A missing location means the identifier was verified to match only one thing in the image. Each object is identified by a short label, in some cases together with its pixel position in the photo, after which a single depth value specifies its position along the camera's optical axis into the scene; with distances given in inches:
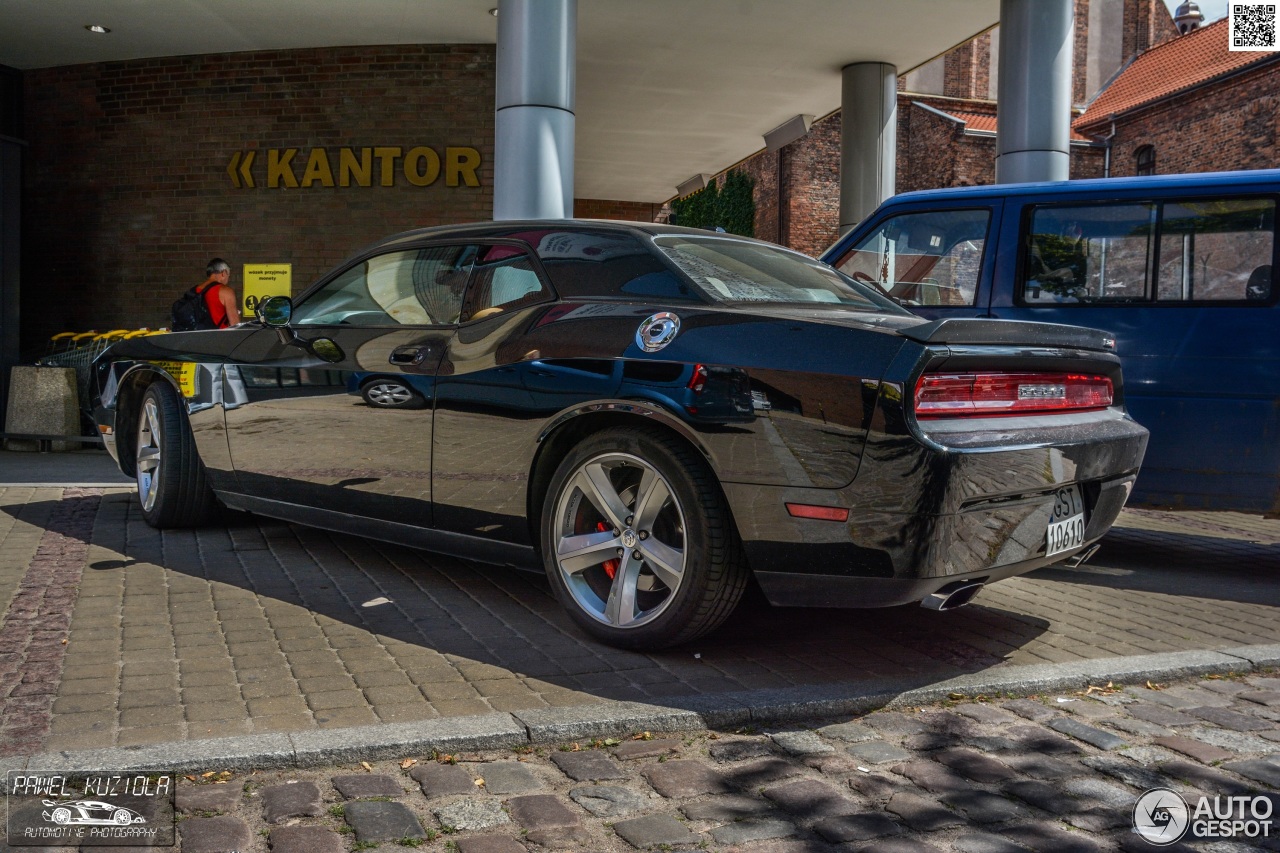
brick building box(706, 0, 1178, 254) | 1461.6
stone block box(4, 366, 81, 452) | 454.0
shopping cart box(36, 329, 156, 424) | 469.4
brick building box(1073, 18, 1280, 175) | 1194.6
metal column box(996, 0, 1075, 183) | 426.3
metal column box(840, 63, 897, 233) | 607.5
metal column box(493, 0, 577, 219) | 345.4
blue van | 227.8
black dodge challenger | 139.5
